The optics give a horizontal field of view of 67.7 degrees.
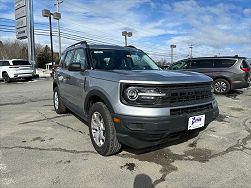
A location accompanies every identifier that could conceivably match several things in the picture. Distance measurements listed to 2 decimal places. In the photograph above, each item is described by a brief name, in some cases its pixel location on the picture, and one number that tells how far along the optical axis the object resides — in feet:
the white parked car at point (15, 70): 45.62
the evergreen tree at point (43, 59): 173.57
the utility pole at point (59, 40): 85.06
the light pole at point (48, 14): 72.67
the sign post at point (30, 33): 62.66
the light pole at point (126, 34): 96.31
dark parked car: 26.37
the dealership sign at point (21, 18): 63.17
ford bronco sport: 8.10
